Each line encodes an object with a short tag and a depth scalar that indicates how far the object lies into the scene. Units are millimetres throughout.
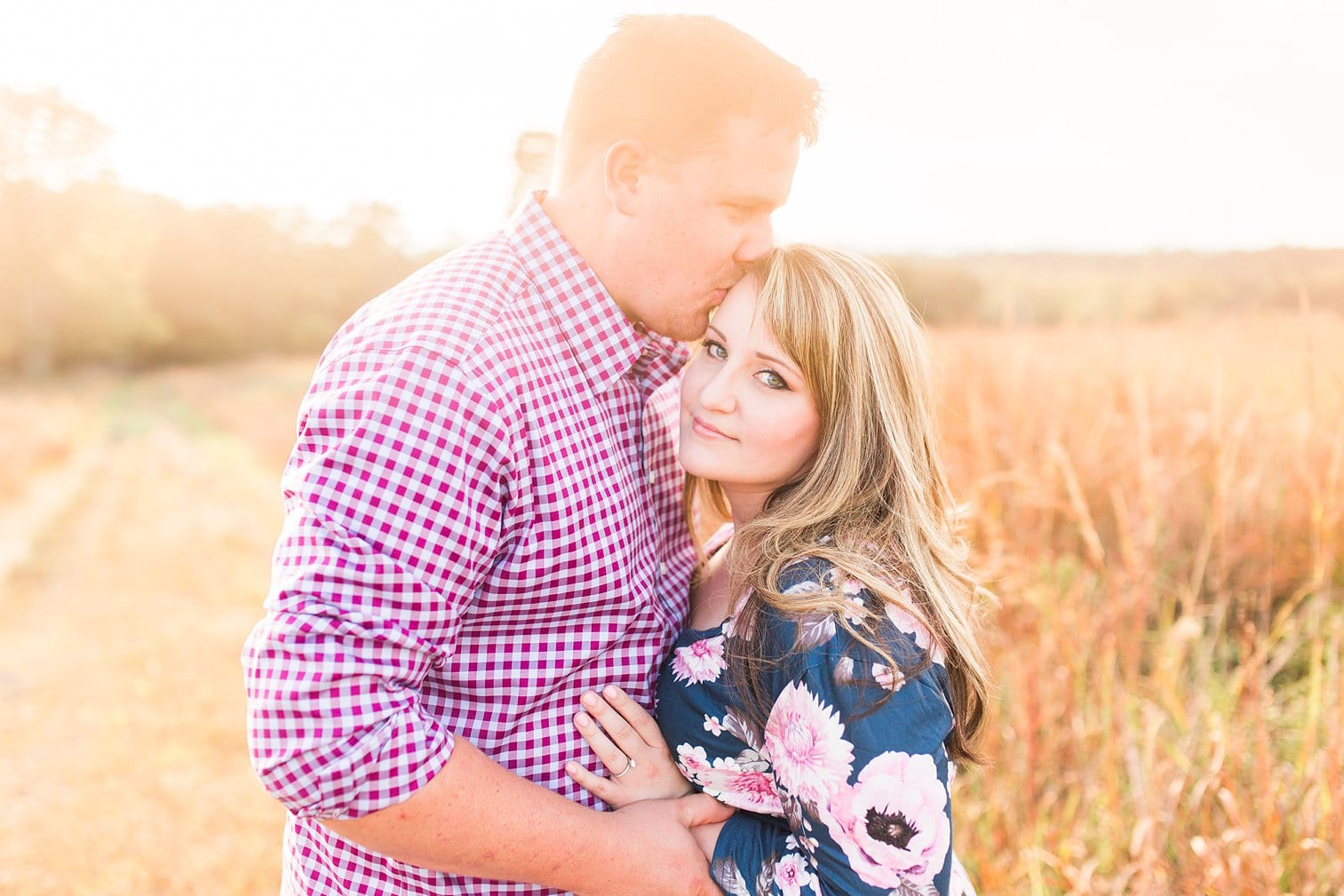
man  1137
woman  1324
